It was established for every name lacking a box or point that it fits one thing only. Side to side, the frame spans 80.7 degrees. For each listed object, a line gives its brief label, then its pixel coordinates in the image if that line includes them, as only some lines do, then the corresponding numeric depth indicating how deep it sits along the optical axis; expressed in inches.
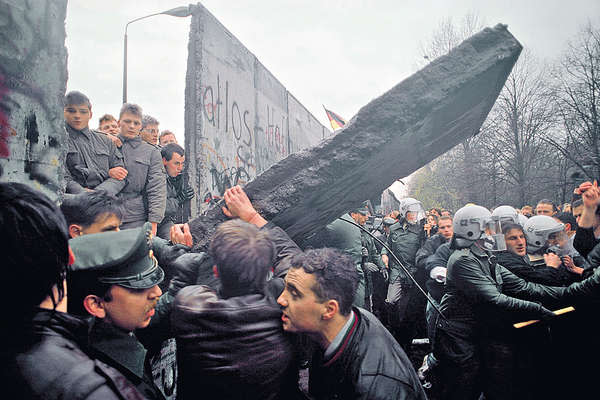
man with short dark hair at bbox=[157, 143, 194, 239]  156.9
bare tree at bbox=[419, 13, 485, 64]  822.5
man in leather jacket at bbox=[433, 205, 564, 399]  123.1
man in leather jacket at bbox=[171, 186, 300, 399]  64.8
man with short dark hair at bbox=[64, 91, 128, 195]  123.4
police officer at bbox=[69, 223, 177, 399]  55.7
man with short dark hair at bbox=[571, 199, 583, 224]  181.2
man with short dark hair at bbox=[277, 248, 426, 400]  64.2
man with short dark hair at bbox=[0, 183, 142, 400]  31.7
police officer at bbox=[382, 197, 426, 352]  229.3
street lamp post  186.1
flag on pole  414.7
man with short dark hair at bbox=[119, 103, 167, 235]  142.3
